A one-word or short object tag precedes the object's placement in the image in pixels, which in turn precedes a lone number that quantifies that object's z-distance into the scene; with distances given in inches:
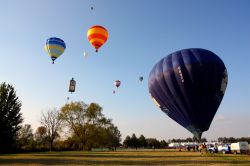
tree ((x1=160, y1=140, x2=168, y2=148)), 5535.4
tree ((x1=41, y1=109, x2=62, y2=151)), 2880.2
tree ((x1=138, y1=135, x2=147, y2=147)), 5113.2
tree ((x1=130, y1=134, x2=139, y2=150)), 5007.4
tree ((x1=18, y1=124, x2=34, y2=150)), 3419.8
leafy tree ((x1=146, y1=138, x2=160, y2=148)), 5269.7
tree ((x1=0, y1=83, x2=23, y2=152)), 1590.8
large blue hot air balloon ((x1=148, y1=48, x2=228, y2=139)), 1099.9
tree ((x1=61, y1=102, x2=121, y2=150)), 2630.4
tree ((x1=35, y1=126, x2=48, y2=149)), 4434.1
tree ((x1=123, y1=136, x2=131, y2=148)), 5032.0
